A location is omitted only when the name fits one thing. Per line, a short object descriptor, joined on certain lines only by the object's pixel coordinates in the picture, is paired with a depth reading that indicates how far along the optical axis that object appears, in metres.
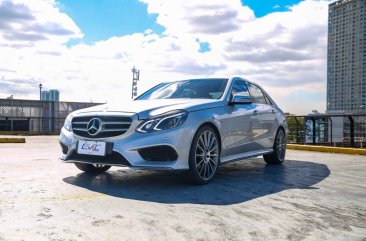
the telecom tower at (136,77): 50.27
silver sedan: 4.63
